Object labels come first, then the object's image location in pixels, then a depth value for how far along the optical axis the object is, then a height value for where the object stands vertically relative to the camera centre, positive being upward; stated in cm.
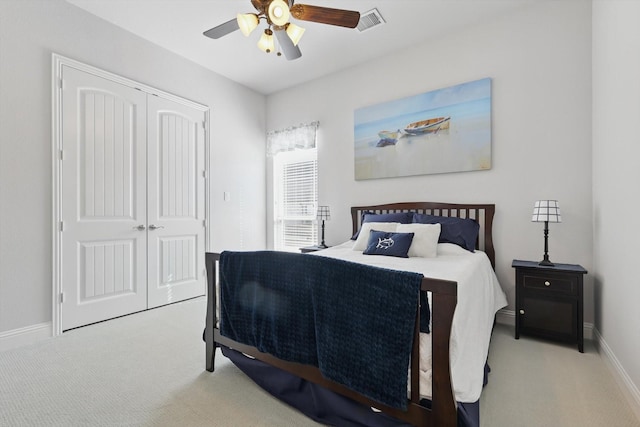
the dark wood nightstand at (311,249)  368 -47
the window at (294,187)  429 +38
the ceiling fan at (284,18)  203 +139
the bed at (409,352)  115 -69
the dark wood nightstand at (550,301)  227 -72
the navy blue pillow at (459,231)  278 -19
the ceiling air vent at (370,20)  281 +190
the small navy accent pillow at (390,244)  258 -30
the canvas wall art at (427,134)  296 +87
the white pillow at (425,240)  258 -26
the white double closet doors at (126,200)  273 +12
